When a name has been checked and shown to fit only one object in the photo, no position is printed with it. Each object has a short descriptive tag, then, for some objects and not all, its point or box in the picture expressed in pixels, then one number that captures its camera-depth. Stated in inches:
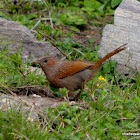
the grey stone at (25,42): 454.1
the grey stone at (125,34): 448.1
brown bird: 346.3
